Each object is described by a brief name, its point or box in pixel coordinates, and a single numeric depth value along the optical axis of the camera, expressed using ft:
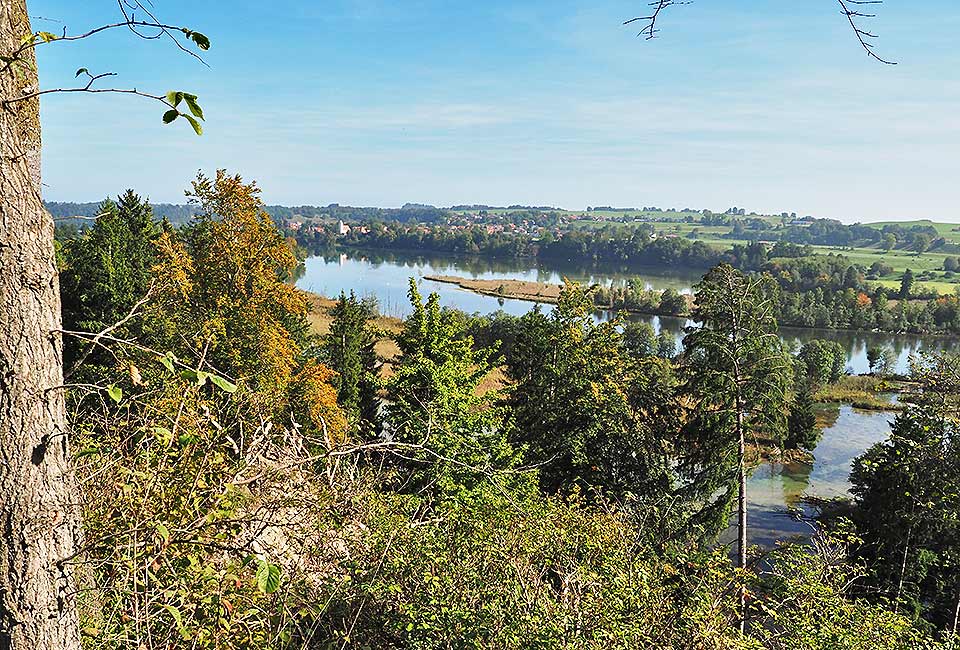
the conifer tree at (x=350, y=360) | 68.80
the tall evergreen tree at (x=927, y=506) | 42.34
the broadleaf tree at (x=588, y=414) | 49.70
